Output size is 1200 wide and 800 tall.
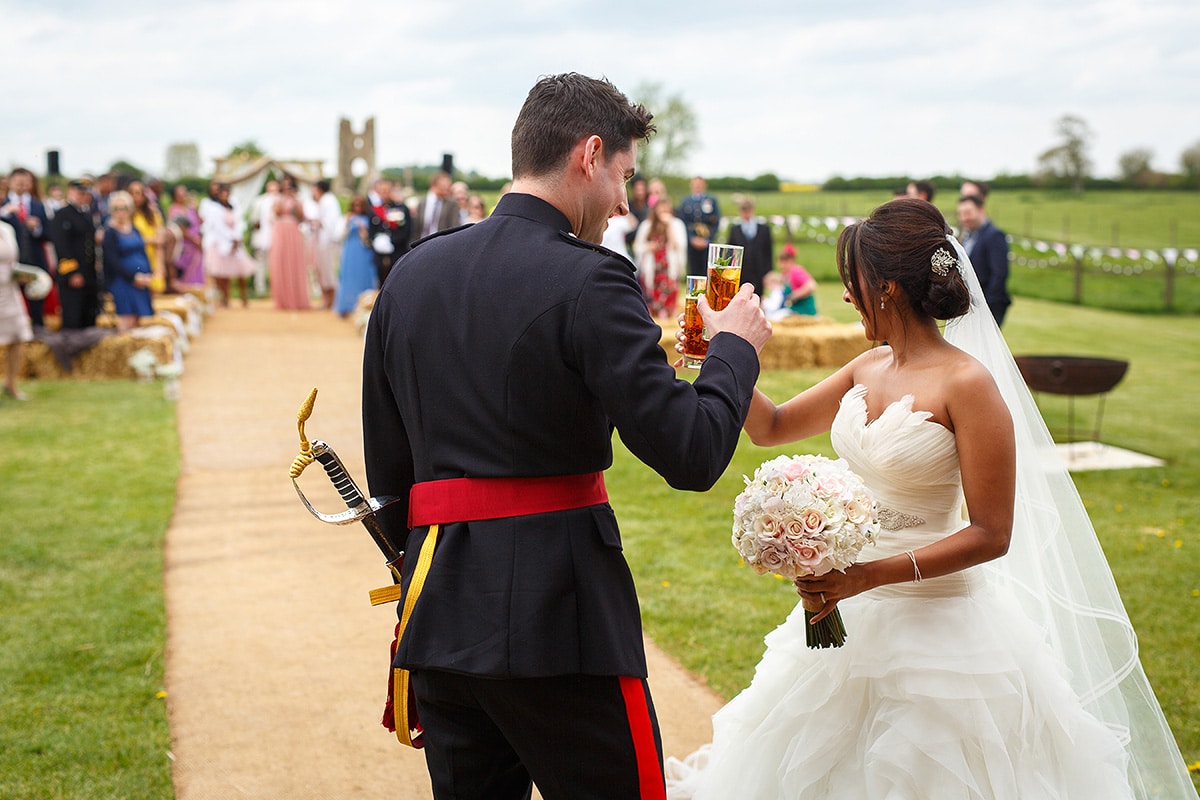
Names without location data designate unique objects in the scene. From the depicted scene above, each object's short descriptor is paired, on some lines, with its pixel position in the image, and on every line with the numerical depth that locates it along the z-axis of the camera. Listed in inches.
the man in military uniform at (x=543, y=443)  80.0
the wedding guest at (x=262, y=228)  753.0
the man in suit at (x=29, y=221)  538.6
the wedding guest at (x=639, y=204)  726.5
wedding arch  1068.5
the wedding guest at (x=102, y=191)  630.0
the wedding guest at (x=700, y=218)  698.8
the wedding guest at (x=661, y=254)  632.4
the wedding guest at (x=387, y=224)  655.1
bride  106.5
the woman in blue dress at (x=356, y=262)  680.4
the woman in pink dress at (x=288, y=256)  717.9
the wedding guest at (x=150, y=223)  610.2
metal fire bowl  343.6
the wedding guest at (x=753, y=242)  638.5
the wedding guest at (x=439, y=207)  580.7
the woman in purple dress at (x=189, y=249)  754.2
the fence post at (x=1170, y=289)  955.0
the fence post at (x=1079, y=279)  979.3
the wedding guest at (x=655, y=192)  662.4
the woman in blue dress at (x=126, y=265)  513.7
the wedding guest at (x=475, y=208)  641.0
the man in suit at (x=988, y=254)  339.0
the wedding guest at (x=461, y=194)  646.5
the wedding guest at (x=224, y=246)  720.3
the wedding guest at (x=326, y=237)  770.8
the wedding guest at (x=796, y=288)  616.7
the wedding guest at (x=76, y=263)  491.2
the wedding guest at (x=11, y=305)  420.2
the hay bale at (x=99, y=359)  488.1
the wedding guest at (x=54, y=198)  657.6
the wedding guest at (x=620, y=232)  668.7
